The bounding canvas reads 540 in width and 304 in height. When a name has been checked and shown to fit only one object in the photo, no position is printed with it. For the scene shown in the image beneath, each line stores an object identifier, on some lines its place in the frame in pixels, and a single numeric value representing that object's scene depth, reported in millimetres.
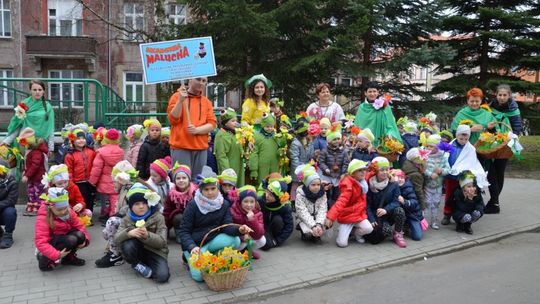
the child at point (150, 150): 6484
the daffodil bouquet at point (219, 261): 4250
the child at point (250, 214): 5195
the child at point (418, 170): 6449
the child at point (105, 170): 6500
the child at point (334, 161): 6562
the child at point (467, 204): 6348
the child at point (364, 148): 6496
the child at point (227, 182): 5441
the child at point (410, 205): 6106
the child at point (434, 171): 6523
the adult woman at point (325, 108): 7242
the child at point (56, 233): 4746
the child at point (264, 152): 6590
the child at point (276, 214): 5637
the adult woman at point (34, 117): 6797
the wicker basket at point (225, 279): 4289
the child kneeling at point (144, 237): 4641
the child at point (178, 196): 5512
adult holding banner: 5768
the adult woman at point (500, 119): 7184
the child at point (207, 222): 4700
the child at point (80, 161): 6504
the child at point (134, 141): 6859
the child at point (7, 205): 5641
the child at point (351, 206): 5820
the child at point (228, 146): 6332
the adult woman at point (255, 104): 6660
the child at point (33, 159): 6660
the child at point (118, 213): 5016
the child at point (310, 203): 5773
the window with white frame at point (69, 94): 8883
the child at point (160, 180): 5652
